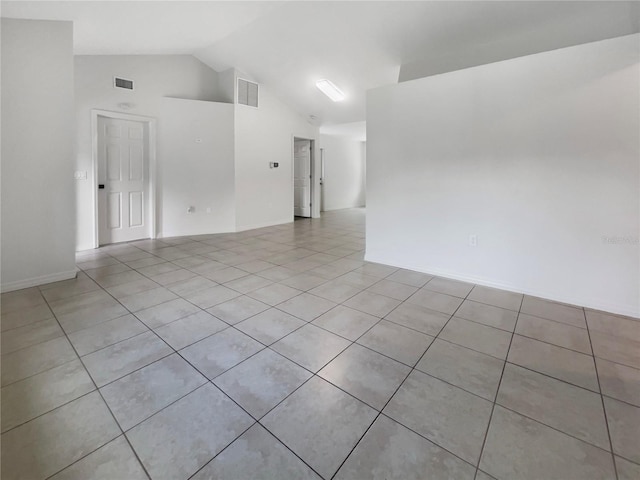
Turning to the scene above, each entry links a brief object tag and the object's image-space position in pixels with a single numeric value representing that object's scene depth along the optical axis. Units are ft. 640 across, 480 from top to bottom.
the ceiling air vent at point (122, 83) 15.53
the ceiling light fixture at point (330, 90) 18.78
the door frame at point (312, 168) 25.63
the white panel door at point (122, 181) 15.79
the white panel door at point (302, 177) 26.22
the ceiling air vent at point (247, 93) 19.60
